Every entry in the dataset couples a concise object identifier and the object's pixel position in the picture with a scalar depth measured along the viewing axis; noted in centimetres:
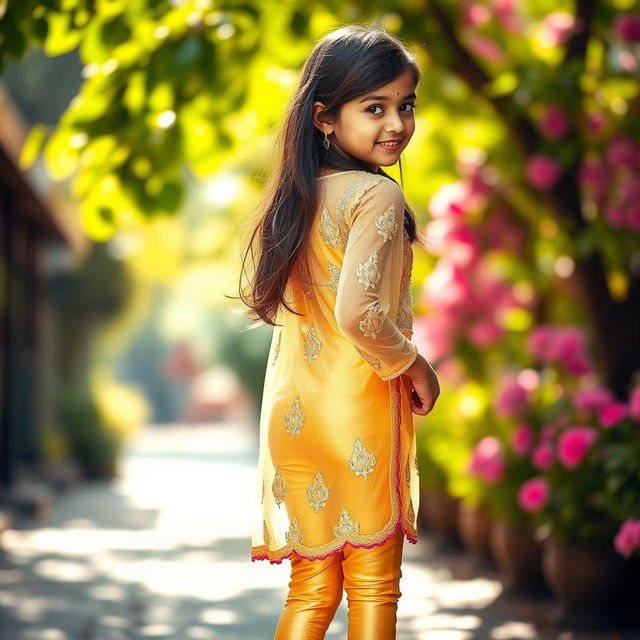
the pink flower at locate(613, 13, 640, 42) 666
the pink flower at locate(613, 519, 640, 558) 501
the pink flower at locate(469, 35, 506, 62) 768
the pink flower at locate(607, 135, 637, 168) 694
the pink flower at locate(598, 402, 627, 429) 575
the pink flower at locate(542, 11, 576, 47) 709
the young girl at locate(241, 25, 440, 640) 317
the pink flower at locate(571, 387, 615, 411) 591
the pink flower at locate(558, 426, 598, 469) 588
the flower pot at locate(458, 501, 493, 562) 826
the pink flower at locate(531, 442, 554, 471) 616
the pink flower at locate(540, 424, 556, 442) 625
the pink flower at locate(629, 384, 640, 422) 529
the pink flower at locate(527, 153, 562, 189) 667
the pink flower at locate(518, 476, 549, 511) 616
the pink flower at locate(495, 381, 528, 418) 697
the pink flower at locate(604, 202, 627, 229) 681
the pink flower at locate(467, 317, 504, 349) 834
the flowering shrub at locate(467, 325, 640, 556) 546
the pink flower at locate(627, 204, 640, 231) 675
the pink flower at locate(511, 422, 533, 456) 666
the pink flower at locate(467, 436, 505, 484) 701
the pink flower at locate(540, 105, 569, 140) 671
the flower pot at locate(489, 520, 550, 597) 711
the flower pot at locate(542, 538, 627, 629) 607
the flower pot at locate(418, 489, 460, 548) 941
